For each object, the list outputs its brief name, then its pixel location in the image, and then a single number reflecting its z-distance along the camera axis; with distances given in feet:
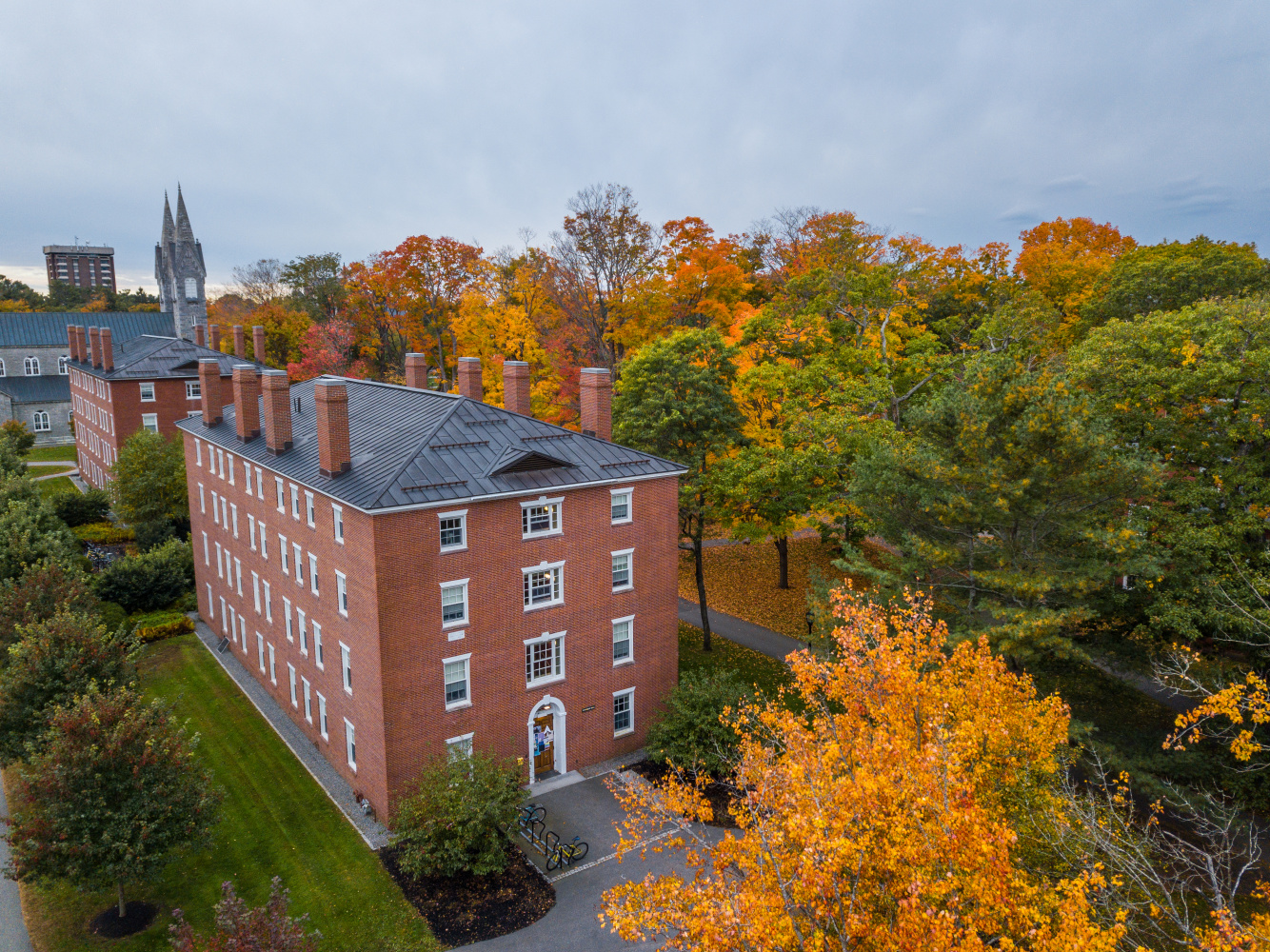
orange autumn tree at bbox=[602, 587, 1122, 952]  36.06
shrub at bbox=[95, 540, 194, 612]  141.08
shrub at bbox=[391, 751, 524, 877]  71.97
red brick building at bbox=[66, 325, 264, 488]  203.10
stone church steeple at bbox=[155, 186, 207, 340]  304.50
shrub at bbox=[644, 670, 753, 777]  88.99
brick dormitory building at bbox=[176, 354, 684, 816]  79.66
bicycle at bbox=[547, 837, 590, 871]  77.64
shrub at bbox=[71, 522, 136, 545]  183.02
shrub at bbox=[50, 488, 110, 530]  192.24
